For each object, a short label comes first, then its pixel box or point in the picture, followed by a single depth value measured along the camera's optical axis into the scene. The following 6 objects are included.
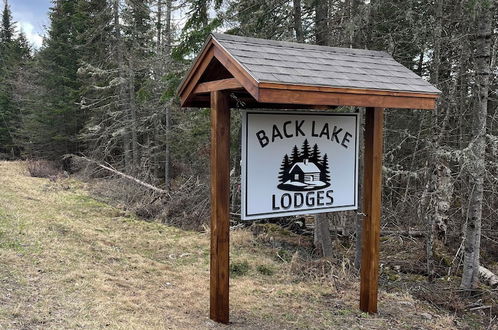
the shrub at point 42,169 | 18.03
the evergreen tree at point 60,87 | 20.53
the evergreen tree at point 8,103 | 26.61
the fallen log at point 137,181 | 12.35
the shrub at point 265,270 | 6.53
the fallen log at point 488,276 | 6.84
